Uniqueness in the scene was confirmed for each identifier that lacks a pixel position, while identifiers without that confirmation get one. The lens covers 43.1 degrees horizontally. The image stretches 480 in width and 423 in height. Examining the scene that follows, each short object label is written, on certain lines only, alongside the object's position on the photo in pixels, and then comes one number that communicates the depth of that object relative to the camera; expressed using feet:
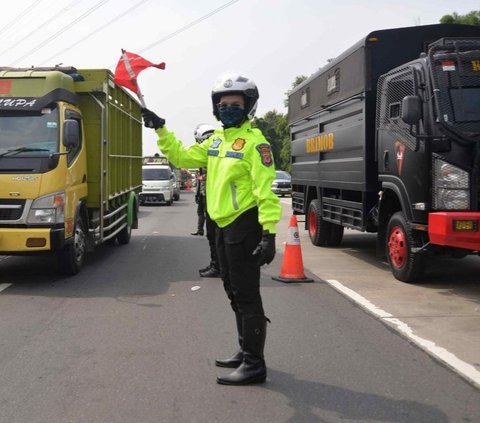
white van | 91.45
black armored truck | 22.41
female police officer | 13.87
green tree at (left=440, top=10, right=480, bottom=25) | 121.11
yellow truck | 24.97
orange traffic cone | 27.07
